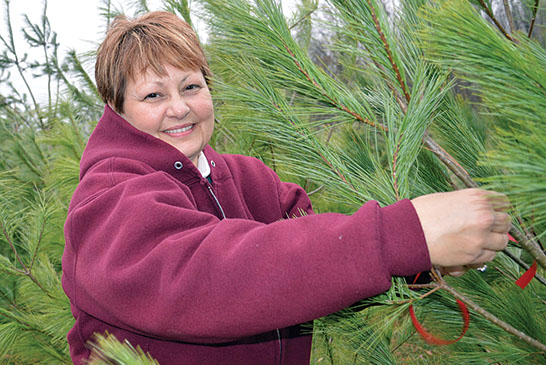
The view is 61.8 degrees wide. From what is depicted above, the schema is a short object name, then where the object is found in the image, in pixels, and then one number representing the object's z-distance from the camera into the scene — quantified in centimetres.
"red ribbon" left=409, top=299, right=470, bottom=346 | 62
